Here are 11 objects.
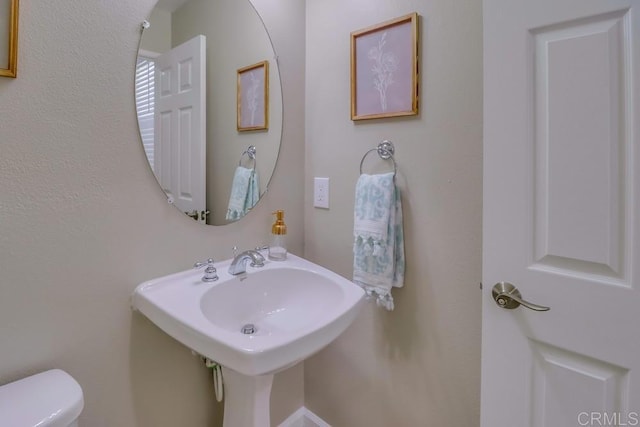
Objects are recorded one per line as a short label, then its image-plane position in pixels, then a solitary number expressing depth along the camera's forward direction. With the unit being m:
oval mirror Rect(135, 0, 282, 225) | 1.04
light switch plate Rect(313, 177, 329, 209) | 1.44
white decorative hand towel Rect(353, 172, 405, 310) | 1.15
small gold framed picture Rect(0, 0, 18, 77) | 0.78
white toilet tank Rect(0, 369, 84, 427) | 0.69
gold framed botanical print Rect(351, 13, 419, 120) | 1.14
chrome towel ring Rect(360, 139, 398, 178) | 1.21
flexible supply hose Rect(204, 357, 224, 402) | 1.15
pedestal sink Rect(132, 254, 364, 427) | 0.75
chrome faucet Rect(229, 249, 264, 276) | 1.14
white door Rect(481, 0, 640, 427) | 0.72
